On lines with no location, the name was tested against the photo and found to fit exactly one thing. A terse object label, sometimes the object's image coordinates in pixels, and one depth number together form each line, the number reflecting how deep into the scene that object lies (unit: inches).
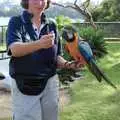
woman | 60.1
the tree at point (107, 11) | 522.3
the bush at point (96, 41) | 259.7
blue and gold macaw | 68.0
